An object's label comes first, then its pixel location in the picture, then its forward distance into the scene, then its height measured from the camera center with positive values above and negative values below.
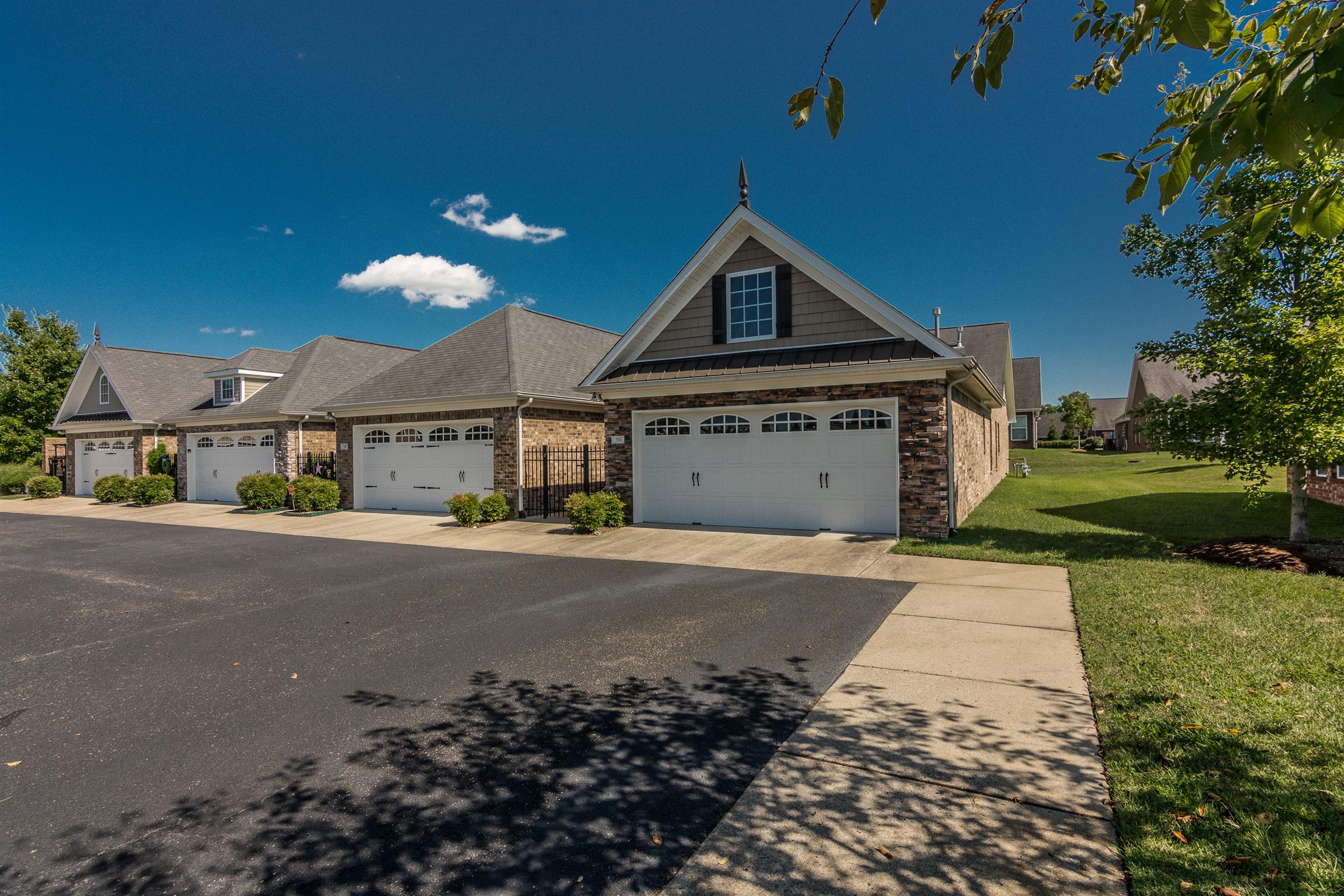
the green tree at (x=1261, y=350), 8.86 +1.36
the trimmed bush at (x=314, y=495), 18.59 -1.18
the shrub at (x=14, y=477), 29.95 -0.83
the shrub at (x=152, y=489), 22.75 -1.15
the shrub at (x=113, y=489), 24.22 -1.20
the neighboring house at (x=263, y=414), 21.23 +1.44
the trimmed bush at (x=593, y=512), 13.56 -1.32
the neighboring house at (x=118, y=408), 25.64 +2.10
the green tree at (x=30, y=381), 33.16 +4.23
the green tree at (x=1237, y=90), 1.87 +1.20
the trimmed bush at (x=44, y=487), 27.12 -1.19
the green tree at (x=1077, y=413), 47.03 +2.22
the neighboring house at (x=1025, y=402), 44.41 +2.86
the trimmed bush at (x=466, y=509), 15.15 -1.35
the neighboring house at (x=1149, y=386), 38.78 +3.48
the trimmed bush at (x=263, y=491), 19.53 -1.09
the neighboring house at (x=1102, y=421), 56.72 +1.99
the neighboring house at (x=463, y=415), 16.73 +1.03
